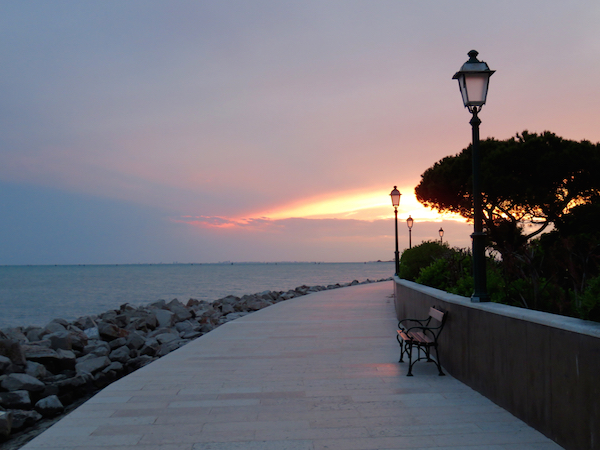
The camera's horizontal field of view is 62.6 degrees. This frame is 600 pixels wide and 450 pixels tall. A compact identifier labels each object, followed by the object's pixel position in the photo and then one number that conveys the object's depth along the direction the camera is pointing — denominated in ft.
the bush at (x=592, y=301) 12.12
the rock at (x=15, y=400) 22.97
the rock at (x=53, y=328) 54.19
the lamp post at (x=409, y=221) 101.09
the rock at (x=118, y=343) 41.32
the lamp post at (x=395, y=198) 57.11
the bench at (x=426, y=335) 22.02
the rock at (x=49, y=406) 22.97
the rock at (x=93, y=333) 48.10
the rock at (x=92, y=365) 30.31
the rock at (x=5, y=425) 18.61
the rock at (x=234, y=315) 52.90
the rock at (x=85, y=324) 59.52
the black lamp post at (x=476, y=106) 20.81
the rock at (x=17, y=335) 49.89
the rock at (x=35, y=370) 29.78
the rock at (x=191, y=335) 41.06
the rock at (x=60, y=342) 38.52
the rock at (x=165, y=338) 41.22
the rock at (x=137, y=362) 34.32
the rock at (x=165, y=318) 53.83
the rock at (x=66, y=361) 33.96
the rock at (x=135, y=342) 39.73
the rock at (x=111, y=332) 46.70
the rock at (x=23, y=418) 20.35
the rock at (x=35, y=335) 51.55
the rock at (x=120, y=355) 35.65
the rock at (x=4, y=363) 28.93
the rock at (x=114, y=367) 30.81
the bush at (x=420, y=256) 44.34
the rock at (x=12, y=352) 30.22
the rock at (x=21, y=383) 25.58
